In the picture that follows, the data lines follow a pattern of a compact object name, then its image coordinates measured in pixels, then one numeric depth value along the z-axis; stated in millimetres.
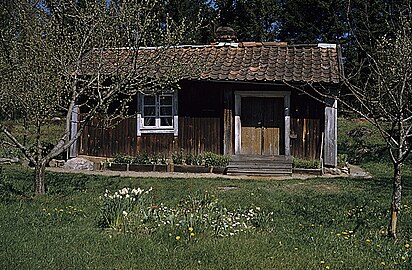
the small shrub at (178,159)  15875
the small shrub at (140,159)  15836
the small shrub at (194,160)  15641
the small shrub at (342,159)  15952
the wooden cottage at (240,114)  15328
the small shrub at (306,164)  14945
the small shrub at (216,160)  15305
